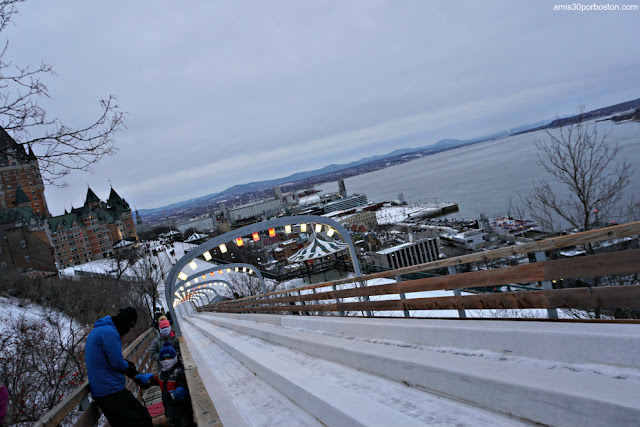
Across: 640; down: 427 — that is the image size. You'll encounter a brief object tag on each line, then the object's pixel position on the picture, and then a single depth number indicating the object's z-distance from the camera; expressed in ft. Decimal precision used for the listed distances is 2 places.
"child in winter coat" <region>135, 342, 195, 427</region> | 14.83
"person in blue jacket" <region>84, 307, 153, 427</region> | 13.53
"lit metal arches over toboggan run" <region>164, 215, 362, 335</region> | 43.88
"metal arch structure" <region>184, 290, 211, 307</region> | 135.39
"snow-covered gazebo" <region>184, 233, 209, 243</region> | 373.40
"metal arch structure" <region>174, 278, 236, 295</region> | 97.09
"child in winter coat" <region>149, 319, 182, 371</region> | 20.20
